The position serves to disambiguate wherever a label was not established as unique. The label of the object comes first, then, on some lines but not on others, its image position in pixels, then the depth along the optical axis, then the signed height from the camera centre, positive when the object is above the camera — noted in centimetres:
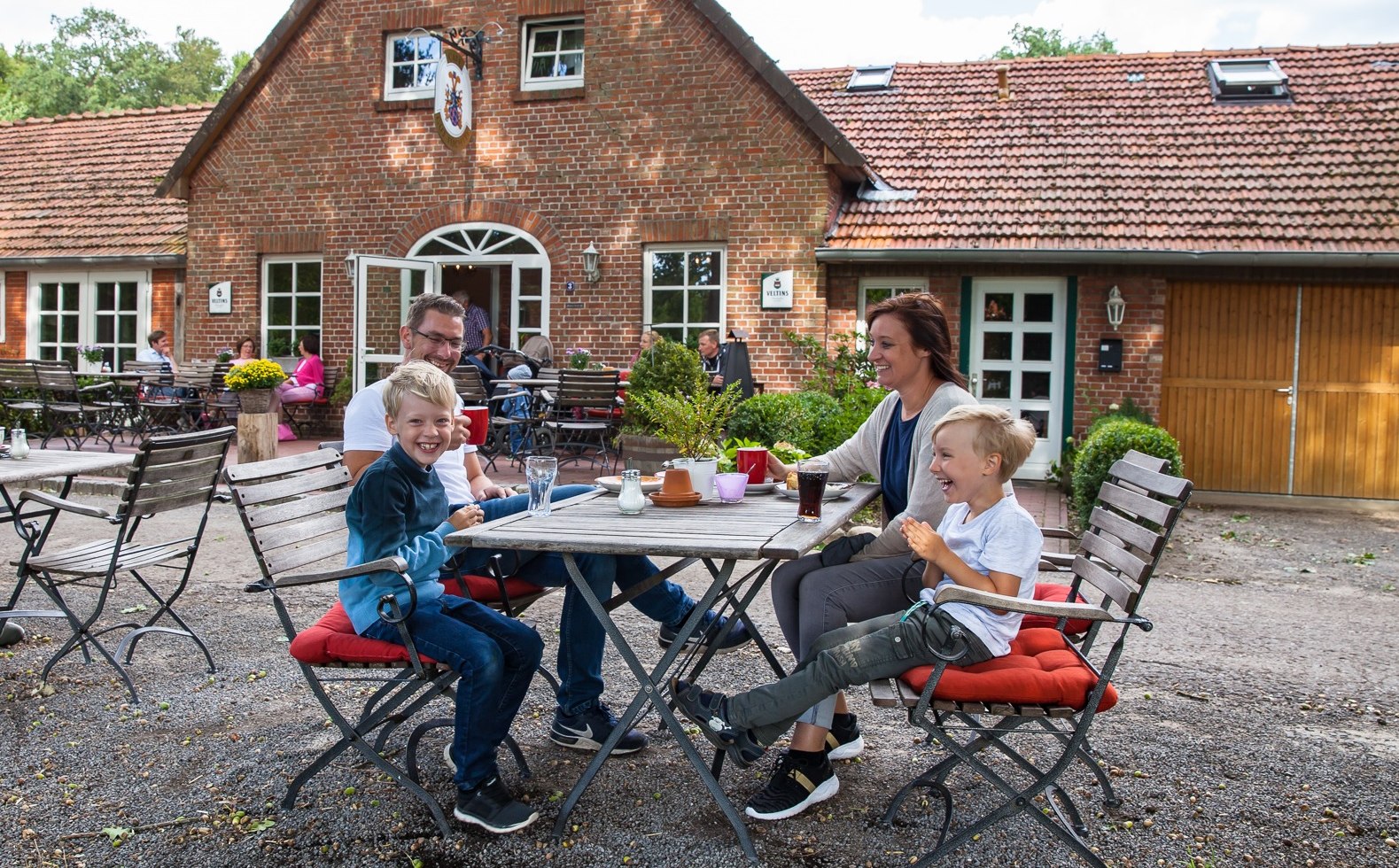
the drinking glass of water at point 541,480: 376 -33
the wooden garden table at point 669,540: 308 -44
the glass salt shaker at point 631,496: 373 -37
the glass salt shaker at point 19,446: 546 -38
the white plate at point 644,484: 421 -38
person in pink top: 1362 -5
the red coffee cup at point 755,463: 436 -30
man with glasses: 386 -66
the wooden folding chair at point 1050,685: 299 -77
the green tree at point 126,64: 4612 +1278
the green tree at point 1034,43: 4141 +1273
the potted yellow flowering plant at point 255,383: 1201 -10
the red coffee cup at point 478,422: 411 -16
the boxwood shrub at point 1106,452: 840 -41
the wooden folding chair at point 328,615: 331 -71
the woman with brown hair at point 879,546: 342 -50
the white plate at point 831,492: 418 -38
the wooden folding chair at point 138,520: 461 -63
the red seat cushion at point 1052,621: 361 -71
